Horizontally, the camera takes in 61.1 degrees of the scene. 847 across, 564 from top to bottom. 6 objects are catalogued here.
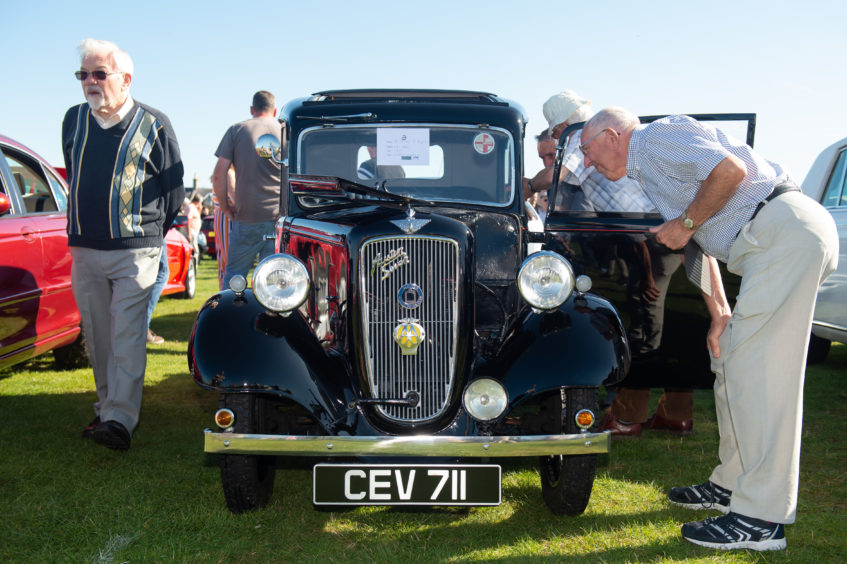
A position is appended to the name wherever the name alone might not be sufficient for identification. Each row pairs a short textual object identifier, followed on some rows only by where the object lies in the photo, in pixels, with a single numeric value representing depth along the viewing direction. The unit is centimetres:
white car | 542
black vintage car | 277
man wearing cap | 419
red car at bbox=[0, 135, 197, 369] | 462
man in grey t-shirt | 590
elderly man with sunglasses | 408
